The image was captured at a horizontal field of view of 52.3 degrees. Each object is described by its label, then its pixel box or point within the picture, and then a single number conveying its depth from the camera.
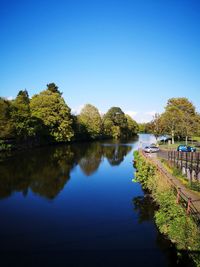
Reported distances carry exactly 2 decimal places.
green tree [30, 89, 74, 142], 54.76
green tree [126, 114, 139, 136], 117.63
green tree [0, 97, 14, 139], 39.64
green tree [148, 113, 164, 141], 54.36
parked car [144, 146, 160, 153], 38.66
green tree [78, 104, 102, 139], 77.51
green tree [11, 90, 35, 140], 43.34
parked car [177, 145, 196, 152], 35.68
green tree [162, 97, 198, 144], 51.02
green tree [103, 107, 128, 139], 95.70
